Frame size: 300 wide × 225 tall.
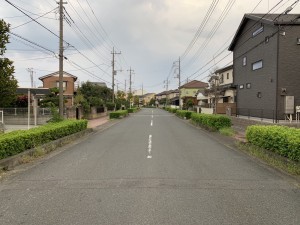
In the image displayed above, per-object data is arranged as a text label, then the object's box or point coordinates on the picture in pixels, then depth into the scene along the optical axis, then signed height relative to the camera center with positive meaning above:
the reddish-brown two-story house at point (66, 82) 39.52 +4.56
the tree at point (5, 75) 13.49 +2.03
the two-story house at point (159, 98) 112.07 +5.16
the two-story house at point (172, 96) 85.21 +5.02
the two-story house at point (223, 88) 26.20 +2.37
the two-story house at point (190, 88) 74.38 +6.42
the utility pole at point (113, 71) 36.35 +6.00
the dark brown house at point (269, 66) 16.39 +3.29
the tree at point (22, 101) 24.10 +0.58
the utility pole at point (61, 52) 14.39 +3.59
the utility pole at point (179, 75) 45.84 +6.50
